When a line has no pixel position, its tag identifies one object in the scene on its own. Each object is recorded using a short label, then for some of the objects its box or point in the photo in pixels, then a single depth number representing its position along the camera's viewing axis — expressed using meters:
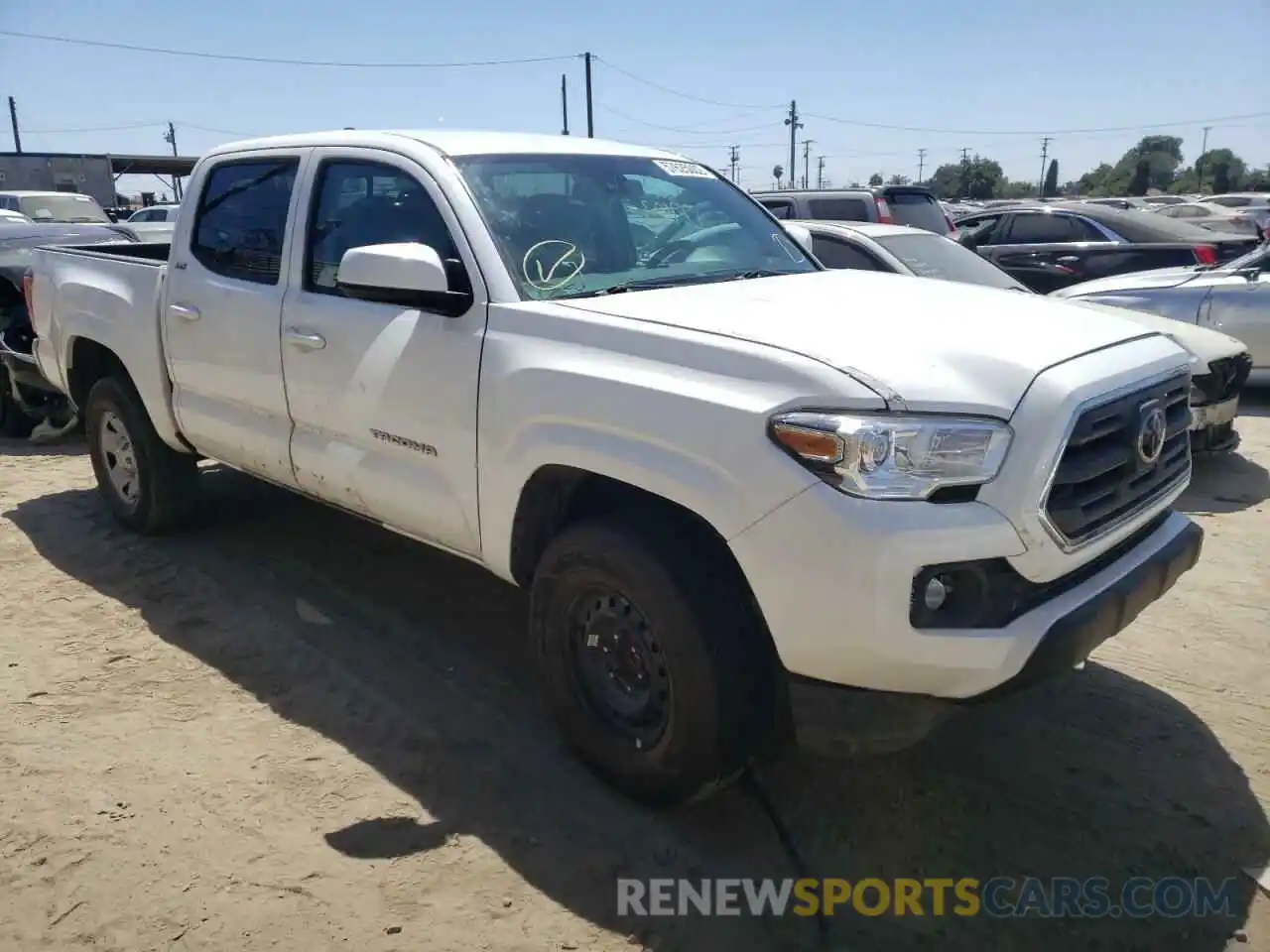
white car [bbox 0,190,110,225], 18.81
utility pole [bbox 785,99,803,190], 66.56
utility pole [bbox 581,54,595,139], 45.59
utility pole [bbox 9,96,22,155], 67.44
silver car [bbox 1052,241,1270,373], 8.02
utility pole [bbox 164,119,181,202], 82.38
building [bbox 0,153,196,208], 35.38
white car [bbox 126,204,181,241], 10.70
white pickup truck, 2.46
